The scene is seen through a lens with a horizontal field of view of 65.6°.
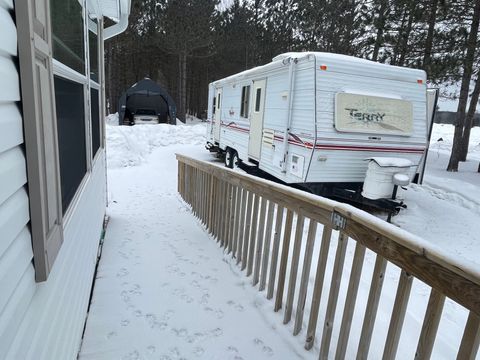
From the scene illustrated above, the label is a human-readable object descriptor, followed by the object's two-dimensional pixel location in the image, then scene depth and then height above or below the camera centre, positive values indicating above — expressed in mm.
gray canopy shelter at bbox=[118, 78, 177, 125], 18955 -925
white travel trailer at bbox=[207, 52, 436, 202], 6383 -262
